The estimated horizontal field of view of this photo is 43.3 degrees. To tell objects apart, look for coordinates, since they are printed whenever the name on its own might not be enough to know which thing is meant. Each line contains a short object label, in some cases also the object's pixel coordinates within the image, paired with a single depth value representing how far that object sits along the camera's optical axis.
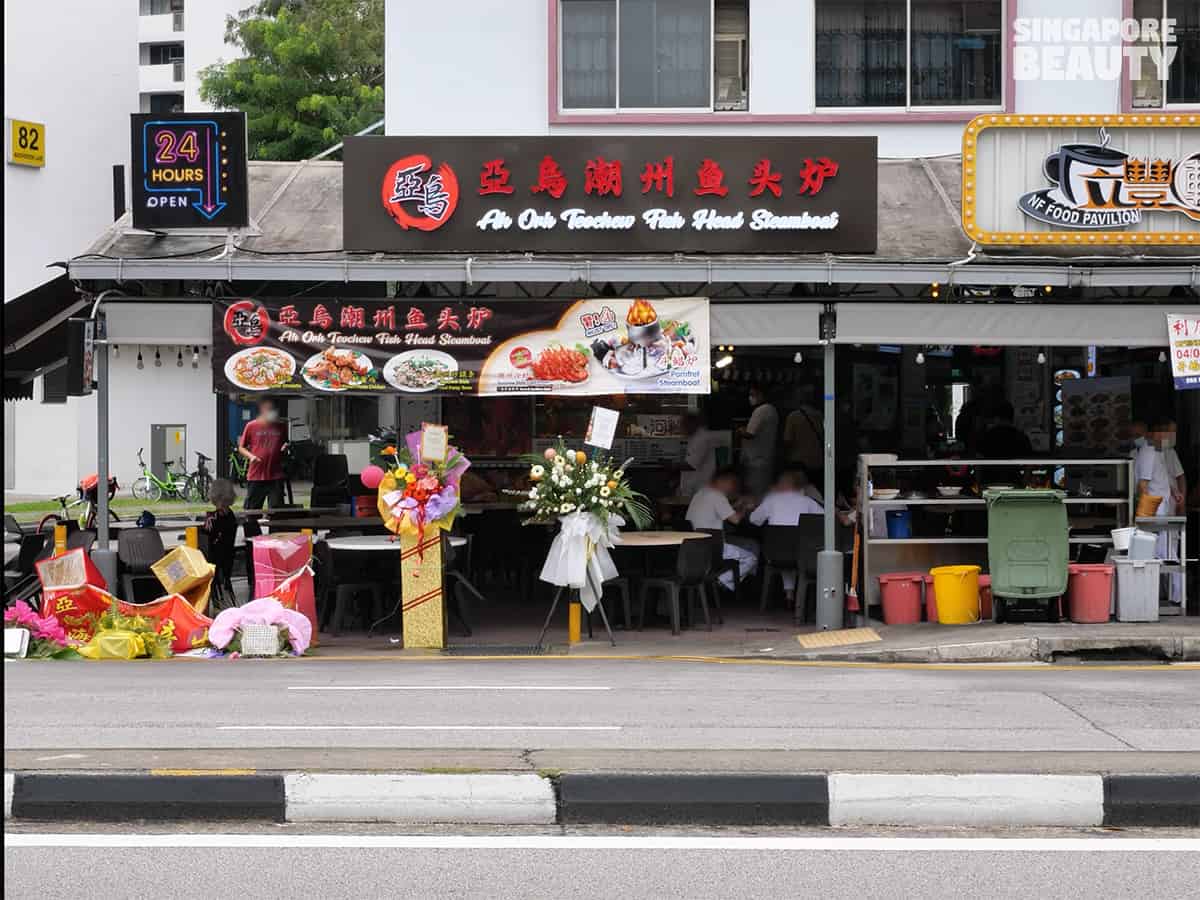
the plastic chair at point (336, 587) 14.84
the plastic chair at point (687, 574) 14.77
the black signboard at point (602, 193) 14.45
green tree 38.50
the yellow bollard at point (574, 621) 14.32
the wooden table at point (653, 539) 14.52
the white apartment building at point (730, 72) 17.92
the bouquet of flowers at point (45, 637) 13.45
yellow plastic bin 14.24
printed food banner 14.28
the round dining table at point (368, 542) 14.28
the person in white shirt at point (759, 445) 18.42
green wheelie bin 13.75
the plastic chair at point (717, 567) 15.62
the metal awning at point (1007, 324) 14.41
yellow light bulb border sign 14.32
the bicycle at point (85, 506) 18.47
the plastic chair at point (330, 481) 20.78
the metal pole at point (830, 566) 14.52
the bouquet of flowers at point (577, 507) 13.83
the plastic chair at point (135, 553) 14.93
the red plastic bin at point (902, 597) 14.59
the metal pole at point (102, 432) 14.45
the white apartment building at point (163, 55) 56.81
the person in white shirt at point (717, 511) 16.09
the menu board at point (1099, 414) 19.78
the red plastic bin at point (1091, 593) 13.96
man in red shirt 19.44
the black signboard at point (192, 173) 14.52
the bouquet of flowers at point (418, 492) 13.74
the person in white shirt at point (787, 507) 15.95
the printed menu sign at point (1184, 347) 14.33
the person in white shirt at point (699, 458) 18.55
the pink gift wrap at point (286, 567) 14.23
